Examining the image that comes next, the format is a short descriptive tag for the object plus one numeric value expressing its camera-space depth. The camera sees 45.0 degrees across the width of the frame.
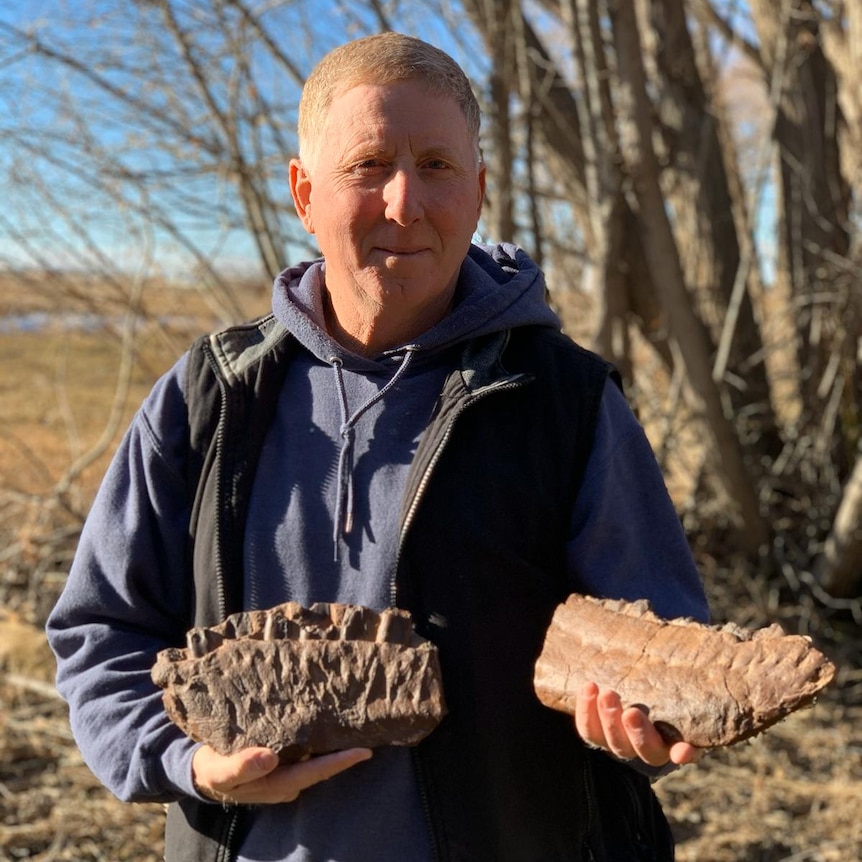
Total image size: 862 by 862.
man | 1.77
